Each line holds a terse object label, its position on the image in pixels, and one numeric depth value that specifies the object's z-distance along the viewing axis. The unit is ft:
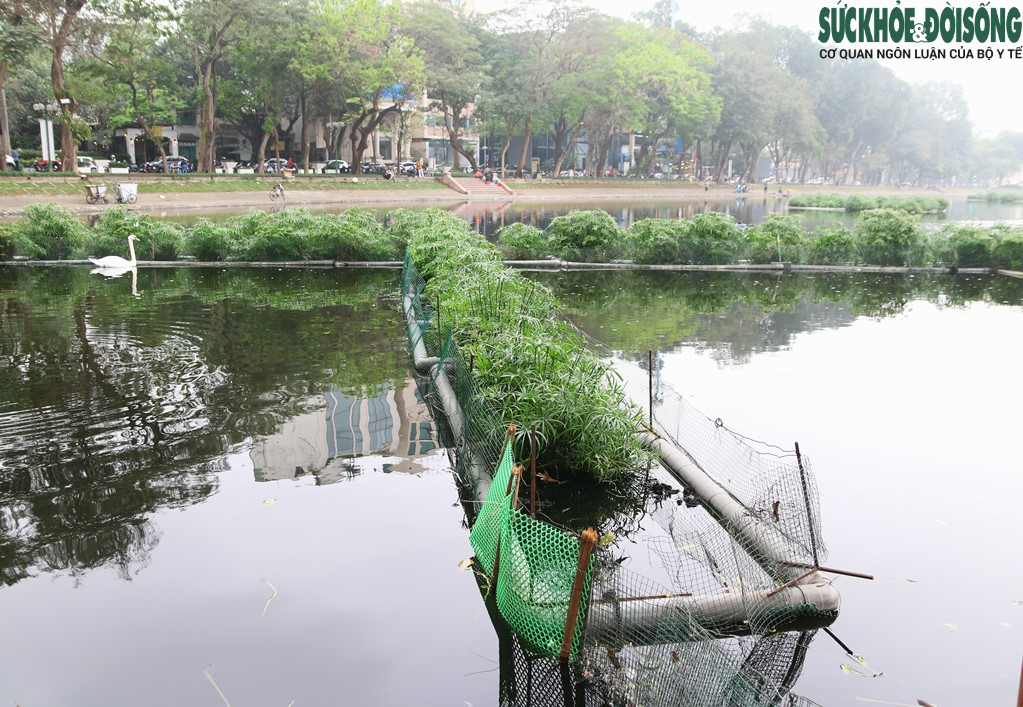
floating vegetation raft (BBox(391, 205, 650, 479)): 22.58
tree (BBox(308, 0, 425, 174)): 151.53
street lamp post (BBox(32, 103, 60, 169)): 143.99
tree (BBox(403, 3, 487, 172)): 166.81
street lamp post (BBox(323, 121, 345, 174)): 197.14
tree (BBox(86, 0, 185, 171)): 131.64
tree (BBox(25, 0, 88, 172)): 111.45
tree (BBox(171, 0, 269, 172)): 134.82
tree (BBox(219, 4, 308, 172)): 151.64
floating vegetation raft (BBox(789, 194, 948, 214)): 172.21
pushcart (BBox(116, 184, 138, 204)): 116.26
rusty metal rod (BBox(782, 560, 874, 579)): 17.69
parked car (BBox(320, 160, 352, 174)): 195.42
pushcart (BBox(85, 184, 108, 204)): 114.11
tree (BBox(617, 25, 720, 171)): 200.34
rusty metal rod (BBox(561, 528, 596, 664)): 13.19
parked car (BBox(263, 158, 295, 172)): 202.51
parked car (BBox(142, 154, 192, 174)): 176.55
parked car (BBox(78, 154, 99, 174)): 163.95
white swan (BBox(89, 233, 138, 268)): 59.98
